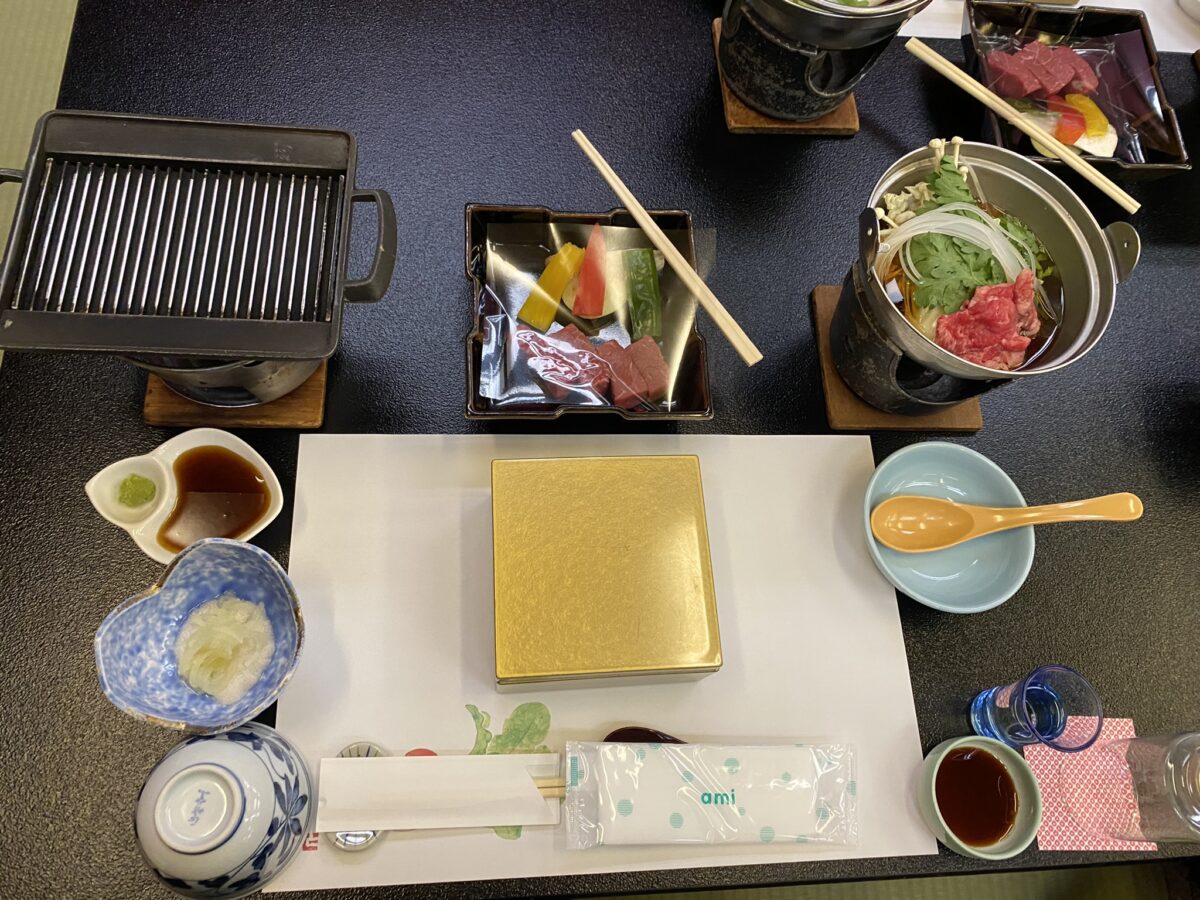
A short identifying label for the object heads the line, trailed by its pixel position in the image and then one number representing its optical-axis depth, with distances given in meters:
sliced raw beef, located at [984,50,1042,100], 0.65
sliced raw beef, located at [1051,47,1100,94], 0.66
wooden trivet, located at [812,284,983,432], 0.61
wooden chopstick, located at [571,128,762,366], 0.56
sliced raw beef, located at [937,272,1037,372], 0.55
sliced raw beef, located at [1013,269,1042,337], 0.55
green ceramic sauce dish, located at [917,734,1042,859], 0.50
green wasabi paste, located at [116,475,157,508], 0.52
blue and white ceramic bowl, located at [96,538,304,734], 0.47
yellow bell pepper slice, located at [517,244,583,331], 0.59
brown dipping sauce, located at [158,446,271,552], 0.53
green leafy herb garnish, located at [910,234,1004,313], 0.56
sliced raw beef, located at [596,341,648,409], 0.56
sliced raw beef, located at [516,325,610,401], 0.57
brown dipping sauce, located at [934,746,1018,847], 0.52
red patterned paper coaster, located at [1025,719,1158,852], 0.54
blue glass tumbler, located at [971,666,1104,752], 0.55
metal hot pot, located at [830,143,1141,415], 0.53
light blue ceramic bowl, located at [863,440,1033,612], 0.56
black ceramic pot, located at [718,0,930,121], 0.55
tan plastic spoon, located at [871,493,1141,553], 0.56
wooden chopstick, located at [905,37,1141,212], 0.61
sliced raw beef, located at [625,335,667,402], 0.57
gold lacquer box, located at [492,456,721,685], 0.50
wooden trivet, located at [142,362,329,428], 0.56
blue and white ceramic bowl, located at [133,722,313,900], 0.43
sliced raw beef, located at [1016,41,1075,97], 0.65
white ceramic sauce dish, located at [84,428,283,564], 0.51
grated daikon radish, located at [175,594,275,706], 0.49
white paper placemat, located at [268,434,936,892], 0.52
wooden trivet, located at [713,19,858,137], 0.67
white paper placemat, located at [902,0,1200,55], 0.72
